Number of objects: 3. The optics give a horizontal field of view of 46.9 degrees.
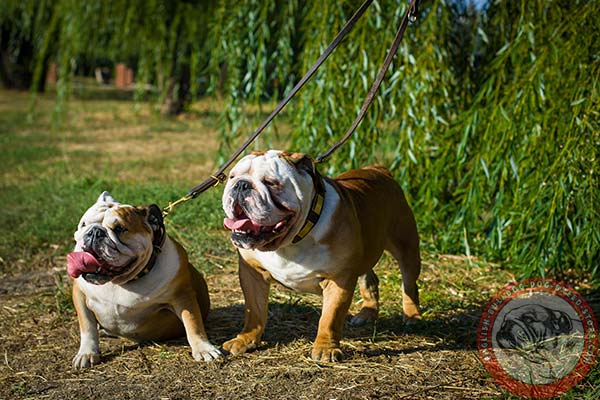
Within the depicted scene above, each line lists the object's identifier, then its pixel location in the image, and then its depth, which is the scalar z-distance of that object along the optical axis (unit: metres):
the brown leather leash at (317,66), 3.30
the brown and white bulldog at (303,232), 2.77
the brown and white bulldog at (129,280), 2.90
